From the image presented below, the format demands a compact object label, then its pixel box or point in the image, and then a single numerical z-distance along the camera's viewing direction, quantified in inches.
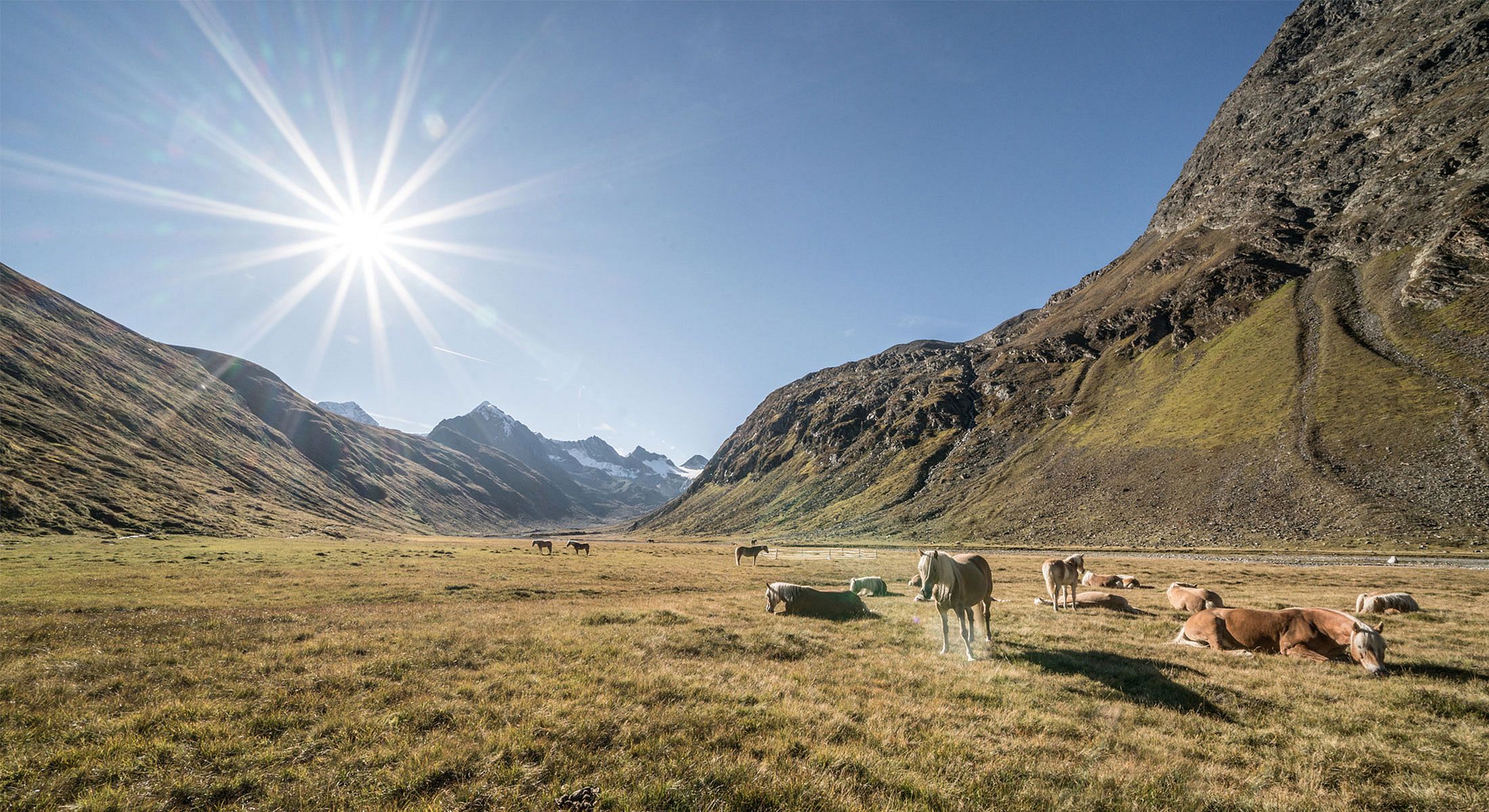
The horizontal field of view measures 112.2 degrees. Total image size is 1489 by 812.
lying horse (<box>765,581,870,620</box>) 757.1
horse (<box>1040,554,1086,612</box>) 792.9
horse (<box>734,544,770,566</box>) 2079.0
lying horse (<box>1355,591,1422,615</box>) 741.3
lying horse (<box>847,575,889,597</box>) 1040.2
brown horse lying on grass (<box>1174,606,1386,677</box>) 470.3
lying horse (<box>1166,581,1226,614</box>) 746.2
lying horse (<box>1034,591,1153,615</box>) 780.6
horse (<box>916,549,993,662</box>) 518.9
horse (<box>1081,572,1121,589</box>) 1081.3
